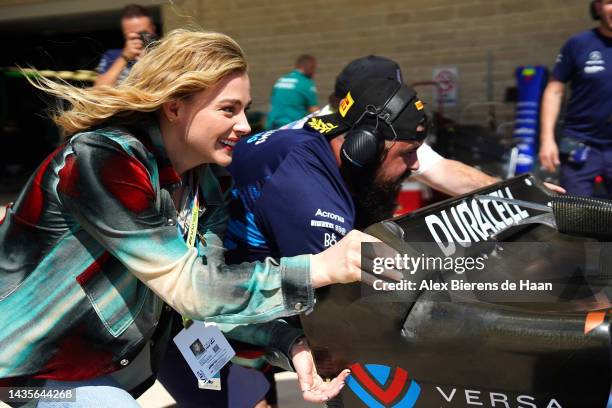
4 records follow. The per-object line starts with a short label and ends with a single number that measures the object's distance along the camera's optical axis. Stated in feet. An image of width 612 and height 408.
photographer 15.60
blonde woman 6.02
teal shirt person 24.41
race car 5.55
